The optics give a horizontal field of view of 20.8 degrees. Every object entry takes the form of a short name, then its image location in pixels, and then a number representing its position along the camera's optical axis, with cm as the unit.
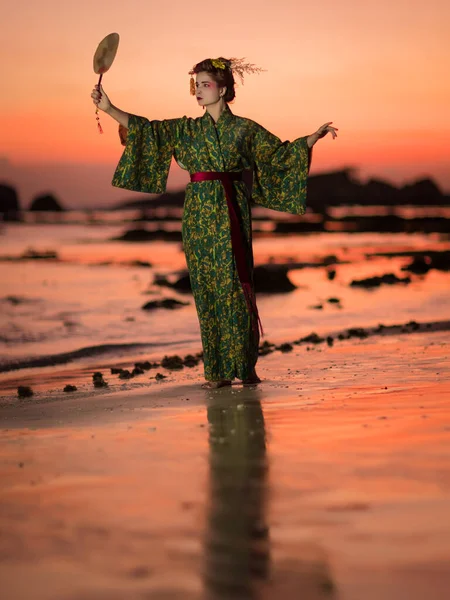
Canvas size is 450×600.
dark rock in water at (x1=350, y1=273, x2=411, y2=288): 1631
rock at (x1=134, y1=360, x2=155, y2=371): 818
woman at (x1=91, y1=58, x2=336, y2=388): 654
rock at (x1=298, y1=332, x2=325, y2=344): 947
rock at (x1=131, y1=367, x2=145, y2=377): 783
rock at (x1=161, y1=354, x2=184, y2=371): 821
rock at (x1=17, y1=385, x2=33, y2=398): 697
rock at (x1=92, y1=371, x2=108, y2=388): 716
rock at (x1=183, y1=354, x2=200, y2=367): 838
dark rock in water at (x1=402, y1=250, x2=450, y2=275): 1881
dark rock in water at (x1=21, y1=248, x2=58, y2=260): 2444
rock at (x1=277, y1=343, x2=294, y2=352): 886
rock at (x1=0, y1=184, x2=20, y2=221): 4712
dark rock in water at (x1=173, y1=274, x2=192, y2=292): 1692
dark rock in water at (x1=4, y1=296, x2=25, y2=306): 1490
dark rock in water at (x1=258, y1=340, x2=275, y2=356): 881
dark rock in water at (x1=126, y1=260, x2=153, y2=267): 2231
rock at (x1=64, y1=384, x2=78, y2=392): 697
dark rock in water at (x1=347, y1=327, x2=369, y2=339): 944
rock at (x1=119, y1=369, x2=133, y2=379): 764
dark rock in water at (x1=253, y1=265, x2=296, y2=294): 1560
